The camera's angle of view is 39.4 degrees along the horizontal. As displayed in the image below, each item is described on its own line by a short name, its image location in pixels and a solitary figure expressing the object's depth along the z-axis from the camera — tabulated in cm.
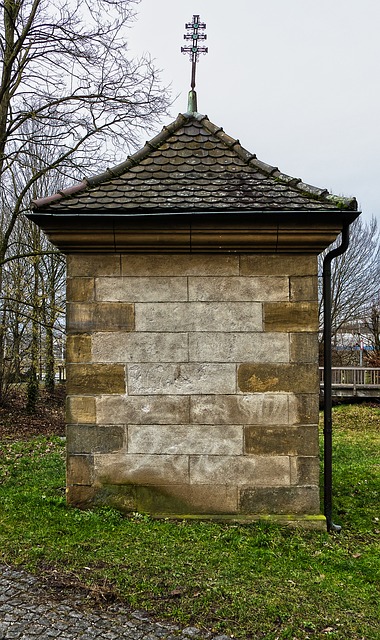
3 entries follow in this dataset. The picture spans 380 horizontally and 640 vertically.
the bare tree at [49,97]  1167
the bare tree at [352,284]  2559
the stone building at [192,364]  518
